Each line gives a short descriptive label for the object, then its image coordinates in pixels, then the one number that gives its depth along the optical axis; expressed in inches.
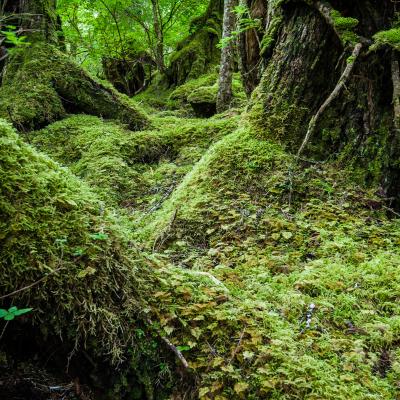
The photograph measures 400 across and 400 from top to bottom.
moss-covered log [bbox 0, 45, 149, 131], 295.7
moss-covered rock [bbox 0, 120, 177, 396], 73.8
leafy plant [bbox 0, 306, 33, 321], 60.6
